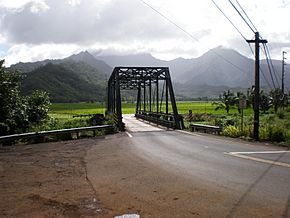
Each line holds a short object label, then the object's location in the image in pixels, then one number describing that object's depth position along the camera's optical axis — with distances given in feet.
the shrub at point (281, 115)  153.28
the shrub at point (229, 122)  102.27
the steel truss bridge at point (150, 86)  89.97
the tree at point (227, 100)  240.94
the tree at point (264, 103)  227.61
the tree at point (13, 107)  71.77
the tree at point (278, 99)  216.33
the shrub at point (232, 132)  68.98
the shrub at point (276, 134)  60.26
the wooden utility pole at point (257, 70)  63.64
